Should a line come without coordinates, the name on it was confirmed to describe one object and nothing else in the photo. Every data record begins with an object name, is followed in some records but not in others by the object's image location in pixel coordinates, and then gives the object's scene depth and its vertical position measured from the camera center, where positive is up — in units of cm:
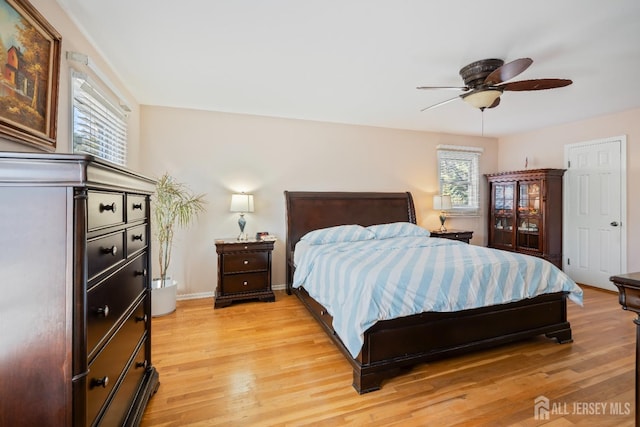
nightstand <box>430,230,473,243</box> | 455 -31
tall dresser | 92 -24
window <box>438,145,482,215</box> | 511 +68
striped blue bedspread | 199 -52
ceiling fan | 223 +105
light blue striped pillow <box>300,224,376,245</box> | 362 -27
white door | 402 +7
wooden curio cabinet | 445 +5
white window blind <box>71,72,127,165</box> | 213 +76
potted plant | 324 -12
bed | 200 -91
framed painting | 134 +69
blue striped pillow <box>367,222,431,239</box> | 384 -21
